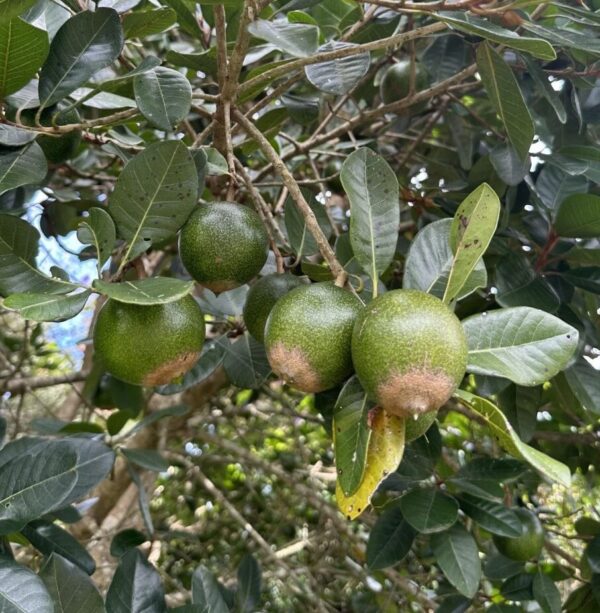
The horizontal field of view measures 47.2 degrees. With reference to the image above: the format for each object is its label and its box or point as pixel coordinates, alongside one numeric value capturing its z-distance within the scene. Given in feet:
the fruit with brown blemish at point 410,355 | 0.98
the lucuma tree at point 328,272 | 1.11
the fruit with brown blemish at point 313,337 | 1.10
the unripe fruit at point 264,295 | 1.36
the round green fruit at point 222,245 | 1.35
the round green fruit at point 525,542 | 2.15
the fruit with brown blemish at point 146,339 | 1.23
